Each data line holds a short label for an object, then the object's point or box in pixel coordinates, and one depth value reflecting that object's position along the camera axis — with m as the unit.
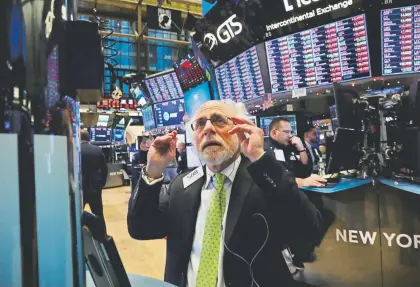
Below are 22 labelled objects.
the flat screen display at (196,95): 5.01
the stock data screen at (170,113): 7.14
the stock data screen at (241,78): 4.04
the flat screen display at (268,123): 4.29
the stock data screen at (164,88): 7.04
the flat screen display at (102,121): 12.31
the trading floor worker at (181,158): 5.78
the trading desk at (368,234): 2.49
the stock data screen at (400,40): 3.14
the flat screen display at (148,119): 7.84
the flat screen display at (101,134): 11.95
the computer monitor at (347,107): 2.79
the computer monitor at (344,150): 2.65
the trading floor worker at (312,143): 4.14
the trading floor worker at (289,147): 3.59
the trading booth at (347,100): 2.57
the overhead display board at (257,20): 3.30
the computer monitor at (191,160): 4.86
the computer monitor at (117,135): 12.31
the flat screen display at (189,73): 5.16
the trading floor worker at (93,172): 4.73
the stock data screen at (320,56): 3.32
